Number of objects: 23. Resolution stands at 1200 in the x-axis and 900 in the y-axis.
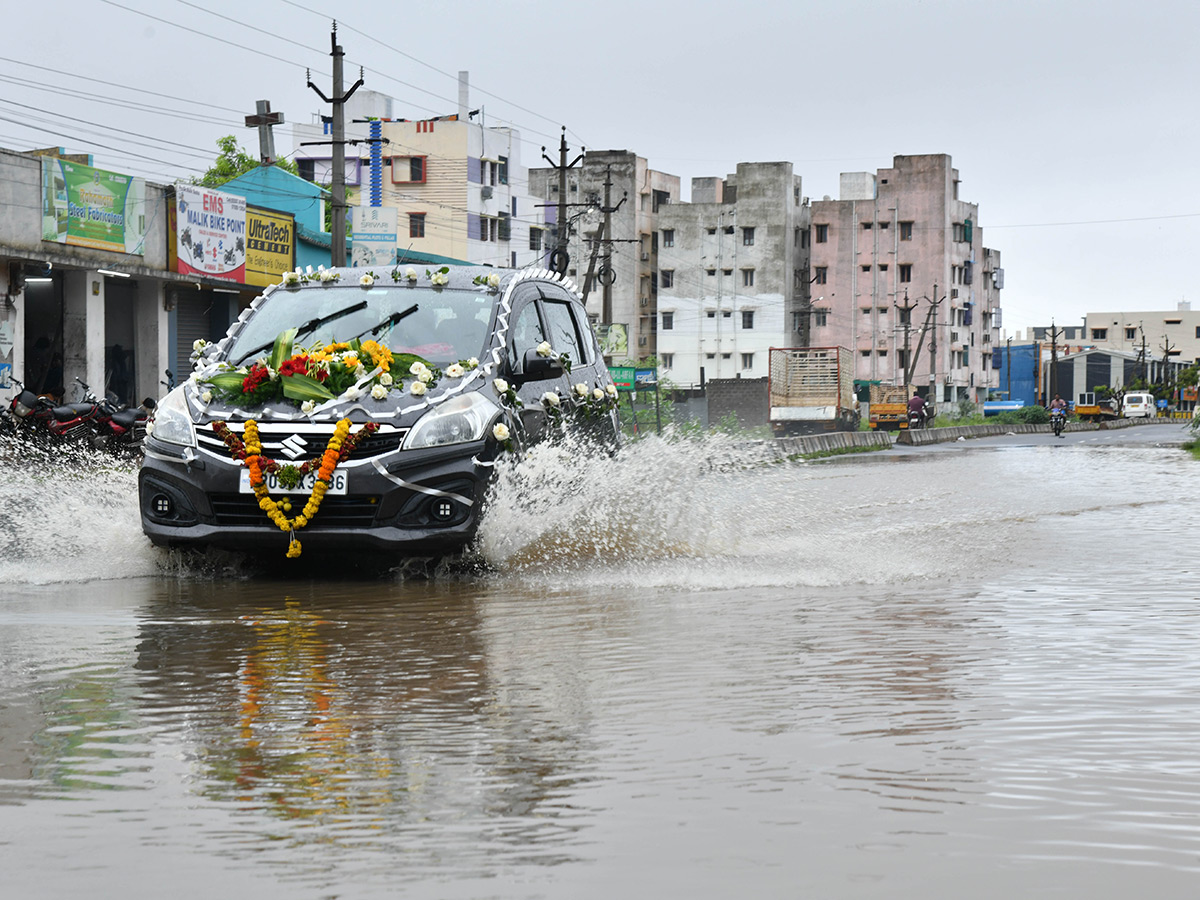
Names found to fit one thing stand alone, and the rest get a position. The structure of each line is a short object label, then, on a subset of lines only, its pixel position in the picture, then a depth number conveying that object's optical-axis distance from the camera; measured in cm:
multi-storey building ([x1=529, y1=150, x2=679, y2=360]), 10012
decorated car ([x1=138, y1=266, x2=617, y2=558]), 858
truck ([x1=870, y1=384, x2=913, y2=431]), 6931
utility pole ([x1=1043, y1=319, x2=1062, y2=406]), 11212
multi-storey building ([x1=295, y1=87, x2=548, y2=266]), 7762
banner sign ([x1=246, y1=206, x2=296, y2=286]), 3625
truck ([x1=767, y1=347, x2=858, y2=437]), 5962
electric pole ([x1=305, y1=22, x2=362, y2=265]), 2933
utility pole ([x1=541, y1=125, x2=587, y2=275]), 3828
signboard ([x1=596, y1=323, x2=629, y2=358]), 4225
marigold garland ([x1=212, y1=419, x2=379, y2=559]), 848
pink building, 10194
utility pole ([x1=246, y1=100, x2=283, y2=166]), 5253
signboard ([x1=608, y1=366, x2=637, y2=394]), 3688
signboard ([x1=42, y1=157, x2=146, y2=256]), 2947
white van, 10394
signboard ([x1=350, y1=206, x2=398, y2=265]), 3791
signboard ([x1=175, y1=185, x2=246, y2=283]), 3350
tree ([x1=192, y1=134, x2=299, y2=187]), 7100
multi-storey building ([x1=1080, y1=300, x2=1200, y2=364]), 17650
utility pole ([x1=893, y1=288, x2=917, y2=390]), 9560
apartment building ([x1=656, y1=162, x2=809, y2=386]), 10119
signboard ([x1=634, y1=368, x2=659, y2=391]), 4056
